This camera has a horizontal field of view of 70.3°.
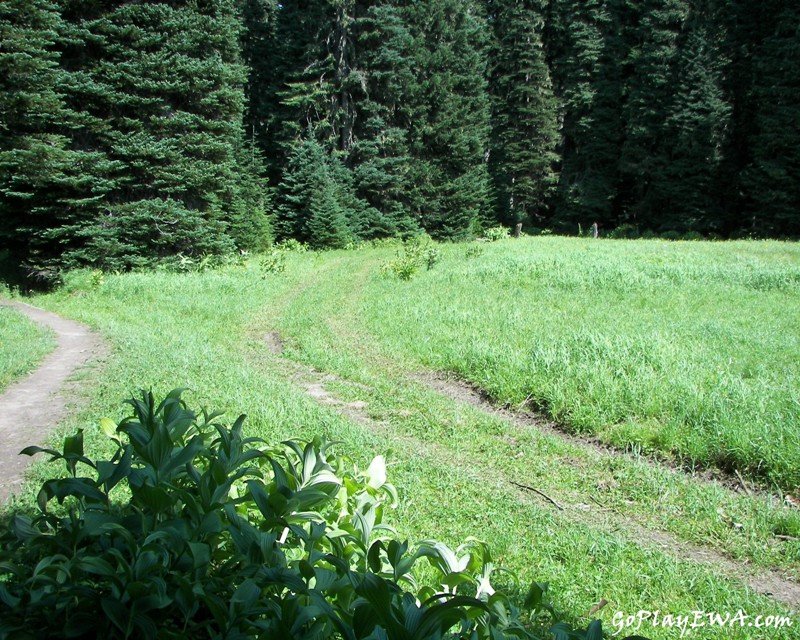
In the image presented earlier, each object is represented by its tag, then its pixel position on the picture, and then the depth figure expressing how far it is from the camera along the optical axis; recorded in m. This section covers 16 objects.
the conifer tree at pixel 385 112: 30.00
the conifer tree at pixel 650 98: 34.69
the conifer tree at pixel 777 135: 29.44
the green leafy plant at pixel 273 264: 18.31
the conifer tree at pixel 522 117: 38.81
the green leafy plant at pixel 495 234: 30.55
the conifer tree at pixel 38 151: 14.84
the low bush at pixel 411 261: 16.02
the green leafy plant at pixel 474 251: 20.62
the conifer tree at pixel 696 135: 32.56
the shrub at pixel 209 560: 1.36
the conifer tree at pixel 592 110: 38.66
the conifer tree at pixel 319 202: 26.89
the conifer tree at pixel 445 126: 32.50
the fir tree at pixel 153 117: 17.17
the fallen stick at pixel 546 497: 4.67
